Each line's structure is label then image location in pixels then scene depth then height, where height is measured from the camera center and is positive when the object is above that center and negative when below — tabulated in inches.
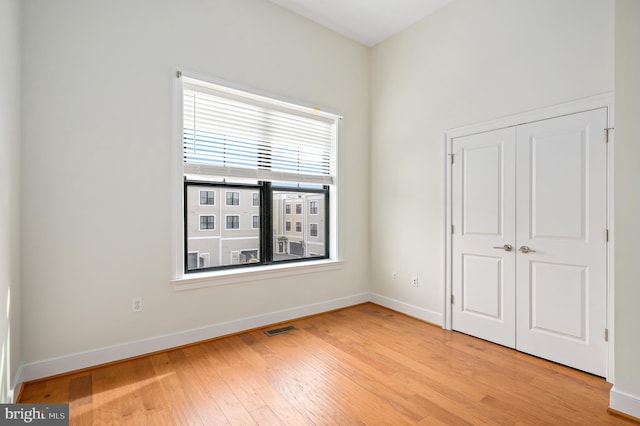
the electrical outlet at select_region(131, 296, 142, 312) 107.1 -31.1
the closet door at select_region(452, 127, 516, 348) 118.7 -8.9
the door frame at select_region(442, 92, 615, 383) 94.9 +20.8
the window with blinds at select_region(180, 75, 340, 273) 123.1 +16.9
